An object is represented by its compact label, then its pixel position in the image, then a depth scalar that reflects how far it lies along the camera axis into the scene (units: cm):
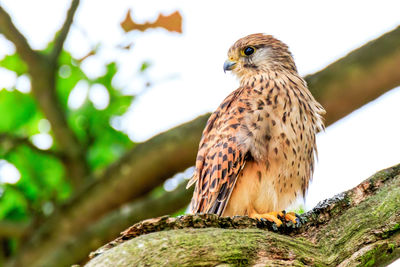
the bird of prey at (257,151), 876
